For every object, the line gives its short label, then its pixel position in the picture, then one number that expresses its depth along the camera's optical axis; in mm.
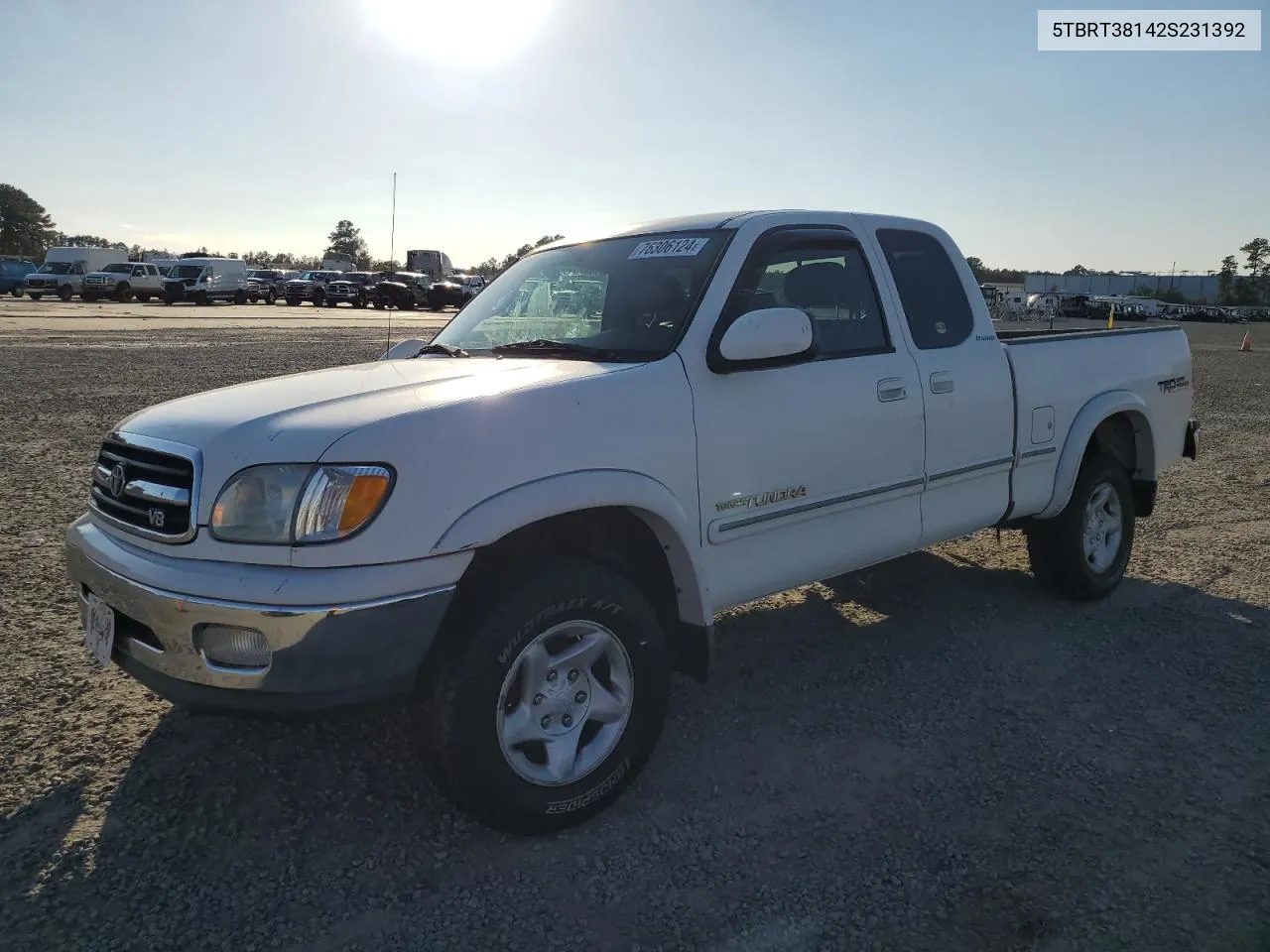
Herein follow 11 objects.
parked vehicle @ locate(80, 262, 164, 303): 41406
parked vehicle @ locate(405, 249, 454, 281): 52656
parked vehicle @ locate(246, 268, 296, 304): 48281
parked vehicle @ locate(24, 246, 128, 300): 41844
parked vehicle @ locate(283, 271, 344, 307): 48250
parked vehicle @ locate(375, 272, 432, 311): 41000
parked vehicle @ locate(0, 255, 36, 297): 44094
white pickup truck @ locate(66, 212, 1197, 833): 2553
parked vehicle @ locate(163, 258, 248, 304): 43188
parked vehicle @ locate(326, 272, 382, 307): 46969
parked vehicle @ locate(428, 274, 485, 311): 35938
